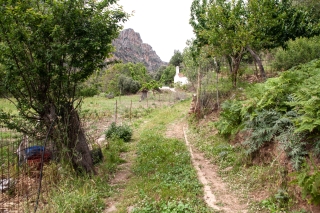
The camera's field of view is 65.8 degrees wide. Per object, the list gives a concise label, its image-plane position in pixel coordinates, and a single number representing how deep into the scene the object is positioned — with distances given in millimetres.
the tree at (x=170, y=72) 49500
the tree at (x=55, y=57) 4746
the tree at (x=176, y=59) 55625
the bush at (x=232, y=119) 6779
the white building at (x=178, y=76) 44469
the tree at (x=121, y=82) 35762
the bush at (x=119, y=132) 9359
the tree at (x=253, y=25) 9248
